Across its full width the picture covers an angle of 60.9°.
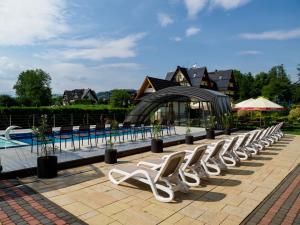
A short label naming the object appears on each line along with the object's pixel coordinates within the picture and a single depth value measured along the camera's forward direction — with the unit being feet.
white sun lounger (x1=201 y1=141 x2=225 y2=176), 21.54
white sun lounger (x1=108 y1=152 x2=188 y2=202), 15.58
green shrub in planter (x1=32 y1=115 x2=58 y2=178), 19.57
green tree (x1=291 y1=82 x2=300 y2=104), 164.80
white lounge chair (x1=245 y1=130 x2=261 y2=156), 29.87
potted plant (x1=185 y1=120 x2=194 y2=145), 38.37
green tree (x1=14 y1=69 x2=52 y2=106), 201.16
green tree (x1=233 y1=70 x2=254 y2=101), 192.56
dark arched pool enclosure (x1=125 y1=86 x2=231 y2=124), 55.42
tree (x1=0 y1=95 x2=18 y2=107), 113.48
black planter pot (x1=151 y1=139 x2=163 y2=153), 31.35
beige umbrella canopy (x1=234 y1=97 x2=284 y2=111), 51.44
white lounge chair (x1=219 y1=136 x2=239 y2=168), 24.40
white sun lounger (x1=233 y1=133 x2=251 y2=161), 27.32
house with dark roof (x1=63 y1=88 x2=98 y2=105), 259.80
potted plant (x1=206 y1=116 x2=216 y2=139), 44.93
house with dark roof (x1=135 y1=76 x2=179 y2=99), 104.17
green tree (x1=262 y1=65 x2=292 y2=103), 167.32
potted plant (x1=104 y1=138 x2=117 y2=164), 24.98
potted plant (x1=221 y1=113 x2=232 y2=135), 52.65
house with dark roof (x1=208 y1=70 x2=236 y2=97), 156.04
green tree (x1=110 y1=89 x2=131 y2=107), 126.93
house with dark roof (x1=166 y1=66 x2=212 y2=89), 134.43
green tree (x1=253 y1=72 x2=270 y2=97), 200.30
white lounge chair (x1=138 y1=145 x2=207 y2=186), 18.75
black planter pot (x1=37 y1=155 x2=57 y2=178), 19.54
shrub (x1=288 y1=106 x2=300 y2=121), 75.98
